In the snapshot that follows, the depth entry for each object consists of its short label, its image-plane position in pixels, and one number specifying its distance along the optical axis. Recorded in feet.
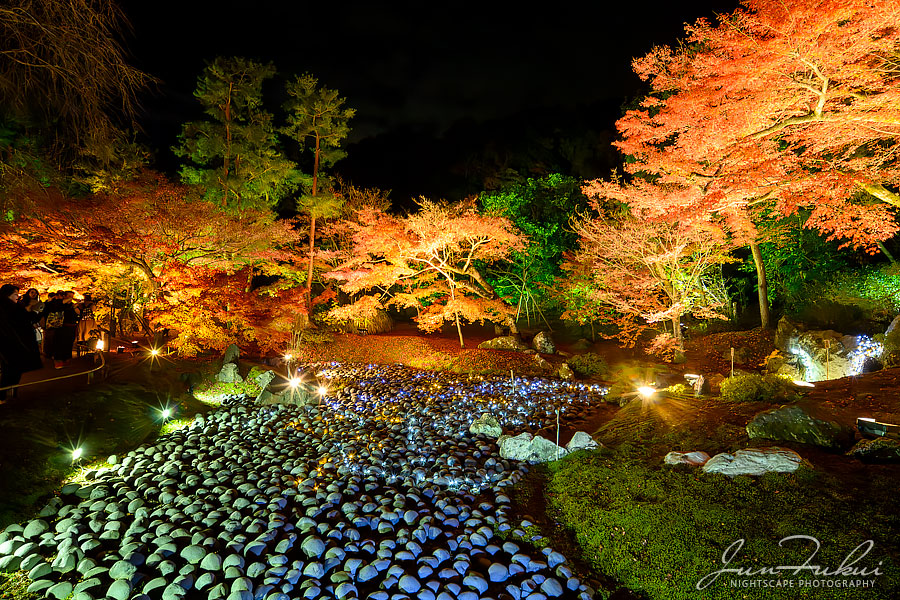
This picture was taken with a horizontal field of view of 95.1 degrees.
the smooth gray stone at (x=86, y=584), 9.87
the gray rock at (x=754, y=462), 12.35
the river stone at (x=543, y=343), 40.55
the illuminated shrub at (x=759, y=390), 20.43
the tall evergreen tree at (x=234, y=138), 42.27
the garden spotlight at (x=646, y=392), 22.80
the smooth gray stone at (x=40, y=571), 10.47
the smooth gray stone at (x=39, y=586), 9.93
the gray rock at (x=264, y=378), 27.97
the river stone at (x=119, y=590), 9.66
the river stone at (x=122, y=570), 10.23
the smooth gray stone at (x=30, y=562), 10.79
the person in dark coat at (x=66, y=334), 22.87
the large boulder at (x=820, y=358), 28.48
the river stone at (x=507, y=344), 40.45
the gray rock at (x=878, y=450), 12.83
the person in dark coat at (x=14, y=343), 17.01
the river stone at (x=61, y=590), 9.88
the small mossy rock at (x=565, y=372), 32.01
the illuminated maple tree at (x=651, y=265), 34.01
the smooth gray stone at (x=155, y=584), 9.91
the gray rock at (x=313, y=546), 11.21
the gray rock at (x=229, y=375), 28.63
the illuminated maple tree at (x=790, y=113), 16.76
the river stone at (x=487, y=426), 20.08
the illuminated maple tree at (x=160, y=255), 27.37
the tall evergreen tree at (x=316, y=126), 46.03
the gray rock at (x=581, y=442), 17.13
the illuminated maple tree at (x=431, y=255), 37.86
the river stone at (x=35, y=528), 12.12
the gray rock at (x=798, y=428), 14.56
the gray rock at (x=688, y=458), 13.89
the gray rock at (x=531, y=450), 16.99
